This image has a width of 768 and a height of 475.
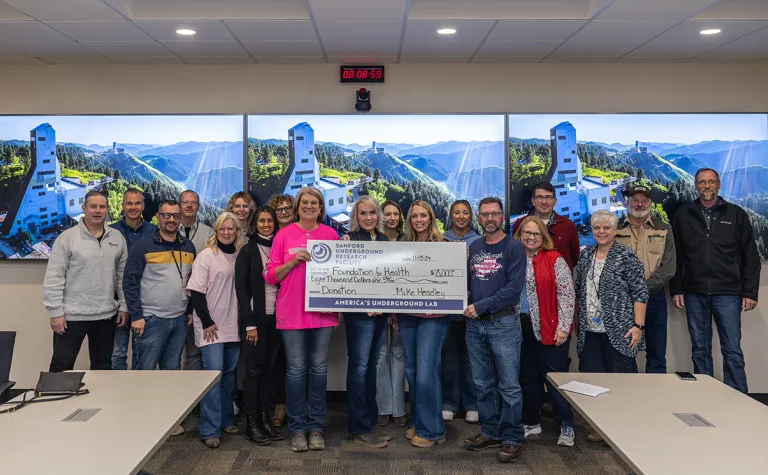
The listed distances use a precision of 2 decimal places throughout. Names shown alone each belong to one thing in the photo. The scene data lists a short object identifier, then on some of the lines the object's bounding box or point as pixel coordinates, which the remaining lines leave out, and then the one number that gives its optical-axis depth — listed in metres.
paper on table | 2.37
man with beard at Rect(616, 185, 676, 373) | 4.14
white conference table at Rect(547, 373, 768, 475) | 1.71
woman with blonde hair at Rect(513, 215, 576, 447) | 3.50
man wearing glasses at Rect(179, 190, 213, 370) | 4.16
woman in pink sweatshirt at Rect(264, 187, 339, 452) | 3.45
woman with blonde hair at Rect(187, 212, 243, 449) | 3.55
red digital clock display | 4.62
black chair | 2.30
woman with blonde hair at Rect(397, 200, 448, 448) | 3.48
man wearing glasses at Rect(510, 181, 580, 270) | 4.16
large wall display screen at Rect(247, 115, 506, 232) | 4.60
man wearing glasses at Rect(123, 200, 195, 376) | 3.57
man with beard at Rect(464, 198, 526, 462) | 3.31
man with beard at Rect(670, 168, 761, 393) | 4.23
